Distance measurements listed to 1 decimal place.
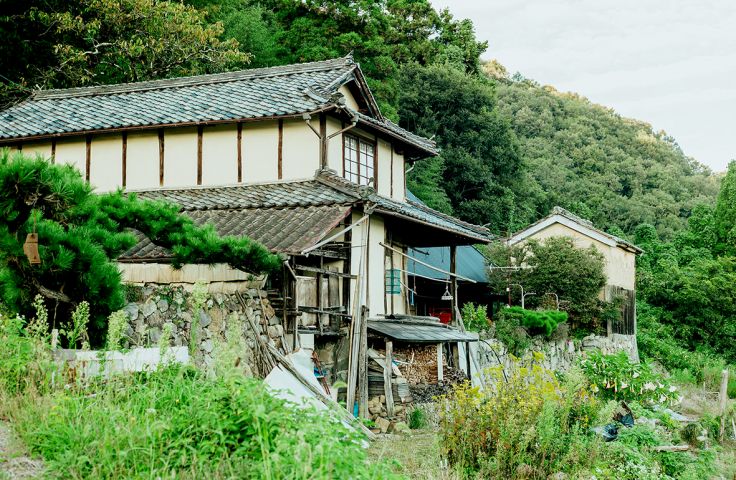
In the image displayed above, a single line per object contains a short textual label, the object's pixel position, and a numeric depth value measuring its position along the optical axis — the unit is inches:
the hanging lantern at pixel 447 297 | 871.7
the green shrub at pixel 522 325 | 977.5
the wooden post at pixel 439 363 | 779.4
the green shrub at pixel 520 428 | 348.8
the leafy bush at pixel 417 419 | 676.7
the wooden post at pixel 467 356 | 853.8
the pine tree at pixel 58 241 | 356.2
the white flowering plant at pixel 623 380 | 577.9
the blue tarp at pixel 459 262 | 1073.9
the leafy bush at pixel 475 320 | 962.7
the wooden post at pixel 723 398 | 829.7
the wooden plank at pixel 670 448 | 465.4
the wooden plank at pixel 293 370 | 516.2
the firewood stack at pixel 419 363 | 767.7
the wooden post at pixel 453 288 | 901.2
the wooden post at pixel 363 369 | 645.9
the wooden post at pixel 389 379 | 669.3
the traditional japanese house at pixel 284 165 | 655.1
